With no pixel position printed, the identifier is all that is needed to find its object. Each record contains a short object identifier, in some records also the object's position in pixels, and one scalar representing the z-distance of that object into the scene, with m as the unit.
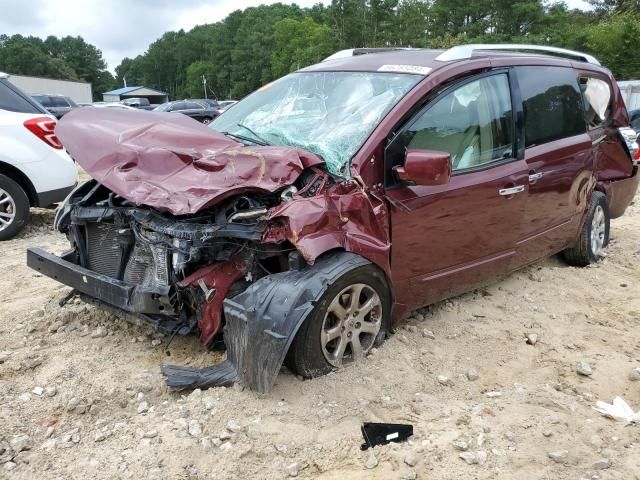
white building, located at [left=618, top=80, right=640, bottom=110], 19.66
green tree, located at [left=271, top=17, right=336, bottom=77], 58.39
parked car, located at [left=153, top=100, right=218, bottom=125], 26.62
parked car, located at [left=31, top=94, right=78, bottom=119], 27.66
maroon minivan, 2.93
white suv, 6.01
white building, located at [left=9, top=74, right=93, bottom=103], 52.62
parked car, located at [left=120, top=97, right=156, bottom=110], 35.53
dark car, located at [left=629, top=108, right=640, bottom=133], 11.22
